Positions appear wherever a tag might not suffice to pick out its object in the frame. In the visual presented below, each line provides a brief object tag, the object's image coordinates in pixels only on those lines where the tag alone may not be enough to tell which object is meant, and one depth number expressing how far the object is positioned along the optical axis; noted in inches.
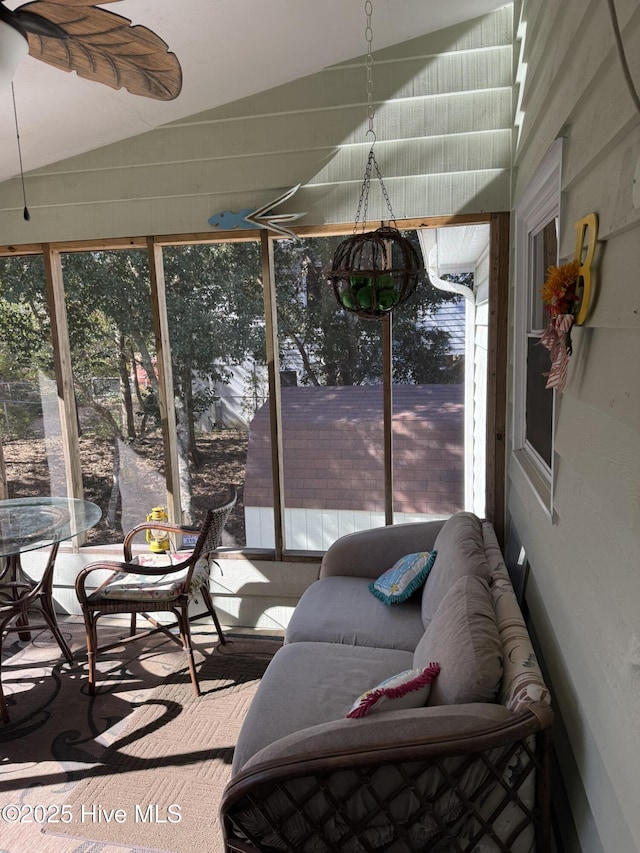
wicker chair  117.9
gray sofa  59.4
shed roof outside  134.4
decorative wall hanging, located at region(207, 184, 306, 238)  126.3
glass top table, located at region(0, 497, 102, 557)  115.2
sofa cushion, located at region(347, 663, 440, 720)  66.9
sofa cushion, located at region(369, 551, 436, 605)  106.2
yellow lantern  142.2
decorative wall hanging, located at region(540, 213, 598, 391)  52.2
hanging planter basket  99.9
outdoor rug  85.4
